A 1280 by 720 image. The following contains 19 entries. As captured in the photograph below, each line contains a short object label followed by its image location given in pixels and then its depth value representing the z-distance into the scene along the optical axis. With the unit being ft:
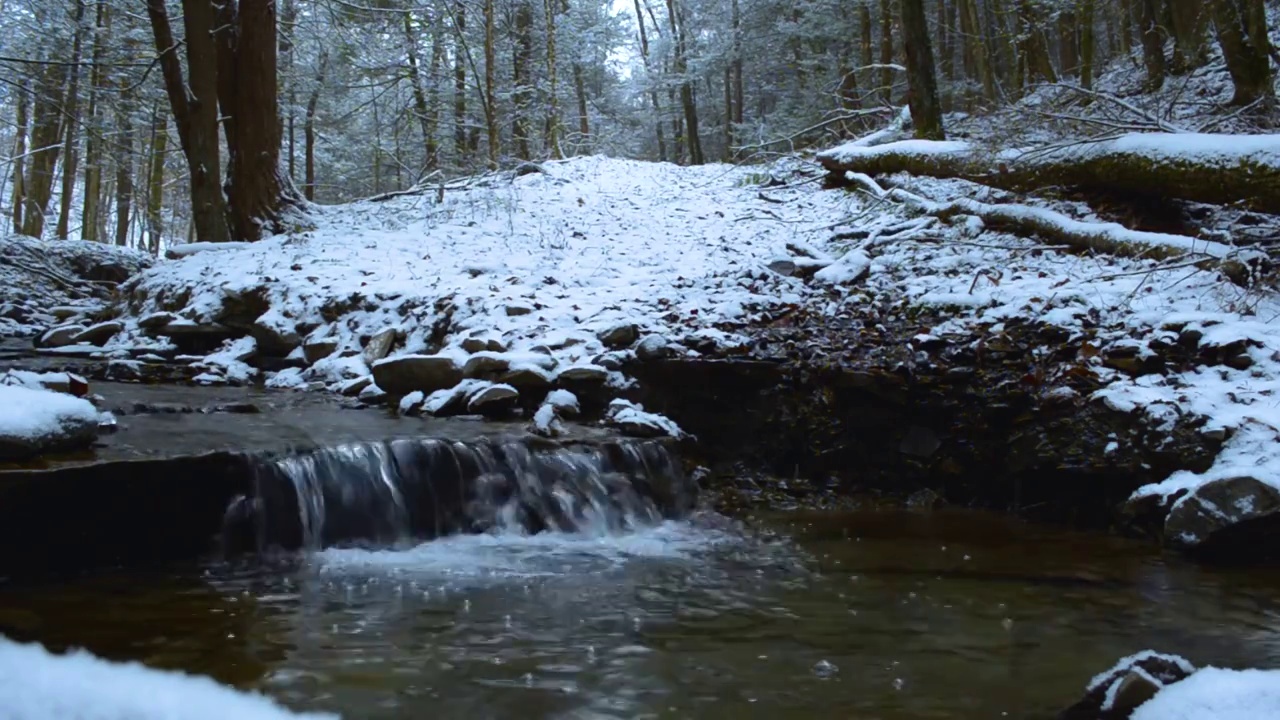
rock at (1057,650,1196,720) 8.65
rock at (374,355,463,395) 26.20
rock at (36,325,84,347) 34.19
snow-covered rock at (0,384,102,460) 14.47
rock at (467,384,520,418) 24.23
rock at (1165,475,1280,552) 15.79
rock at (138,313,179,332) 33.68
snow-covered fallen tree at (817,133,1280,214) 20.38
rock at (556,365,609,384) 24.86
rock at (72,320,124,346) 34.37
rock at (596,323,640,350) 26.11
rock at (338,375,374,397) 27.25
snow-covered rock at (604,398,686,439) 22.97
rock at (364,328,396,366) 29.32
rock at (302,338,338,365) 30.76
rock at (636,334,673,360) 24.84
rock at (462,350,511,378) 25.62
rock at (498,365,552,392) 25.08
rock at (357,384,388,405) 26.43
